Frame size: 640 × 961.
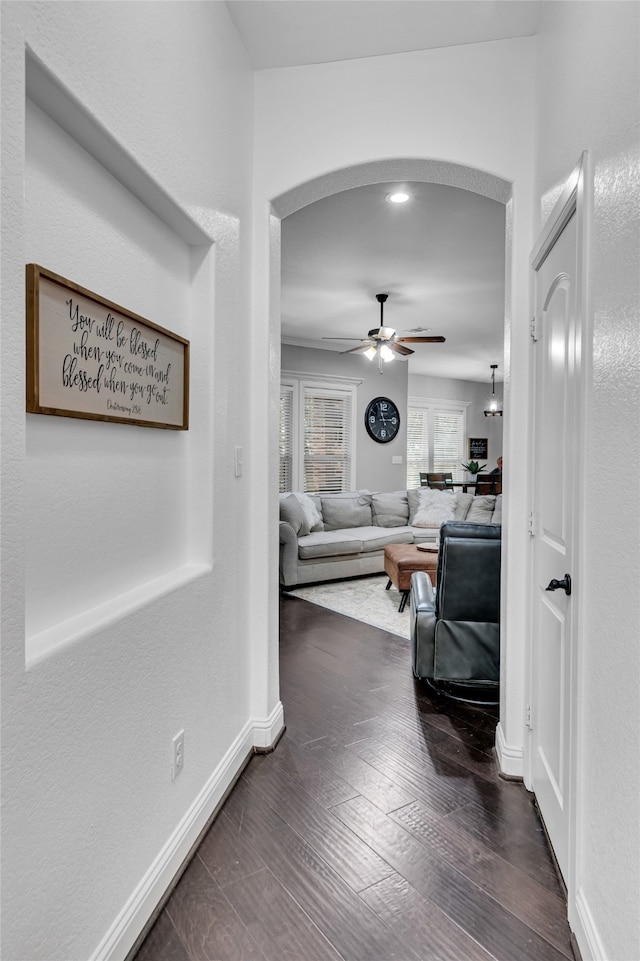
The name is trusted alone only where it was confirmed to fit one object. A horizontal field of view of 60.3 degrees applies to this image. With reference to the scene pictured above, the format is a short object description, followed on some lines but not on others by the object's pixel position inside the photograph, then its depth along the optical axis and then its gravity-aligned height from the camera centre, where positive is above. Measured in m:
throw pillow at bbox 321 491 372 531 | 6.35 -0.56
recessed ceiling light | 3.40 +1.67
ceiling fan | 5.20 +1.18
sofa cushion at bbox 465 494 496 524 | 6.16 -0.52
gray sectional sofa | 5.53 -0.72
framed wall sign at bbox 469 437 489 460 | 11.45 +0.34
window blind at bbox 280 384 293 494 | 7.13 +0.33
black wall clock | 7.87 +0.64
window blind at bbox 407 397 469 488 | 10.48 +0.55
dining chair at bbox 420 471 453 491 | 9.92 -0.31
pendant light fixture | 10.64 +1.12
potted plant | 10.48 -0.08
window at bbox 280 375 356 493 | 7.21 +0.39
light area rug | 4.42 -1.26
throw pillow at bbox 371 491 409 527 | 6.72 -0.57
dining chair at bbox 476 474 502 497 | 9.59 -0.36
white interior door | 1.59 -0.19
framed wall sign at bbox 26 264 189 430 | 1.13 +0.26
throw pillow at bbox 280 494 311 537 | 5.65 -0.53
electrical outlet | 1.67 -0.90
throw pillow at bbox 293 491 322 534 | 5.91 -0.52
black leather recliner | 2.80 -0.77
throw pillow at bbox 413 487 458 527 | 6.63 -0.54
